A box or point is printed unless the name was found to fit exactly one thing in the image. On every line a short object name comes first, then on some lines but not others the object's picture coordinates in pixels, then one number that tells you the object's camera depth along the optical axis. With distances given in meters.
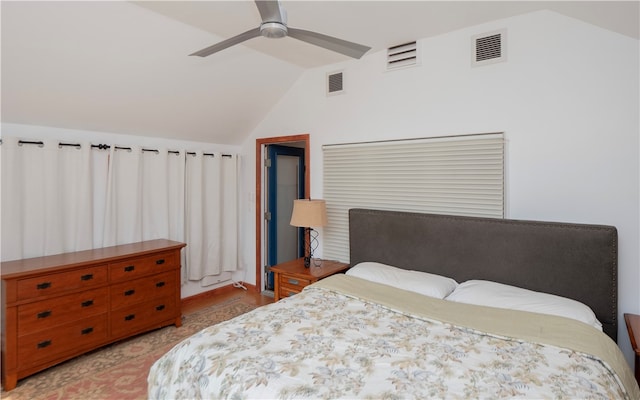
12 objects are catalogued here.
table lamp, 3.33
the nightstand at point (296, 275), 3.13
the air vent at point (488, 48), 2.67
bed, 1.41
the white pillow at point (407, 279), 2.48
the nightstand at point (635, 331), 1.87
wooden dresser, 2.41
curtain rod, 2.86
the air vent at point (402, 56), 3.10
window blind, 2.75
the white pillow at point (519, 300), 2.01
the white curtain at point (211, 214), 4.12
